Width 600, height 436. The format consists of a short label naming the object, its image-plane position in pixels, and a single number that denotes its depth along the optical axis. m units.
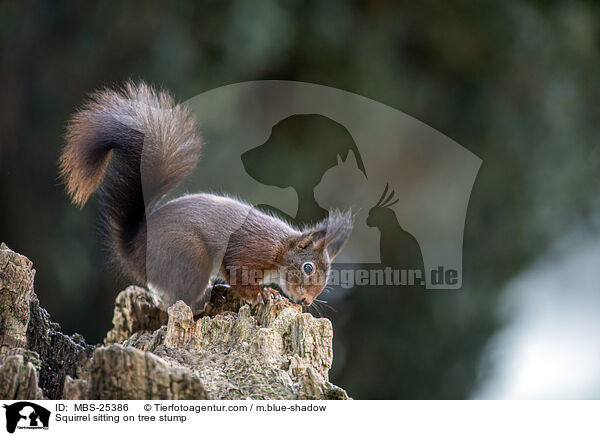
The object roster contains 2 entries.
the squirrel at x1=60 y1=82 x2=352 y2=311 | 5.00
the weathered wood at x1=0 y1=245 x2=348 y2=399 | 4.76
